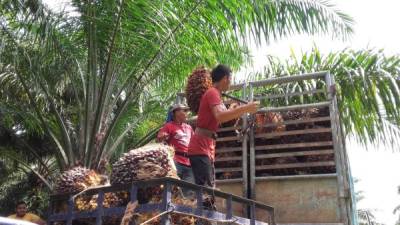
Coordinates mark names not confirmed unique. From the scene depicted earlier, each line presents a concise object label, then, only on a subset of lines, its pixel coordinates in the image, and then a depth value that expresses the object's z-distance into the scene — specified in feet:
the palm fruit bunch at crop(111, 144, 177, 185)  8.88
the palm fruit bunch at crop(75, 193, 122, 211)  9.06
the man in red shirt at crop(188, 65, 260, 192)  10.96
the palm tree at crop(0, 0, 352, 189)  19.84
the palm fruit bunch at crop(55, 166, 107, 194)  10.14
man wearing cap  13.37
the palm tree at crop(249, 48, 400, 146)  19.77
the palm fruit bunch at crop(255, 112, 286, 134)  13.56
